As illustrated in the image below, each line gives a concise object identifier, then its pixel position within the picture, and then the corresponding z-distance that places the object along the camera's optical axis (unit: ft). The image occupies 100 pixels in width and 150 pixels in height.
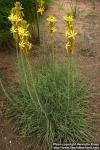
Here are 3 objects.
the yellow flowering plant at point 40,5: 4.76
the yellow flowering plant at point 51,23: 4.23
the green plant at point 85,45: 6.39
